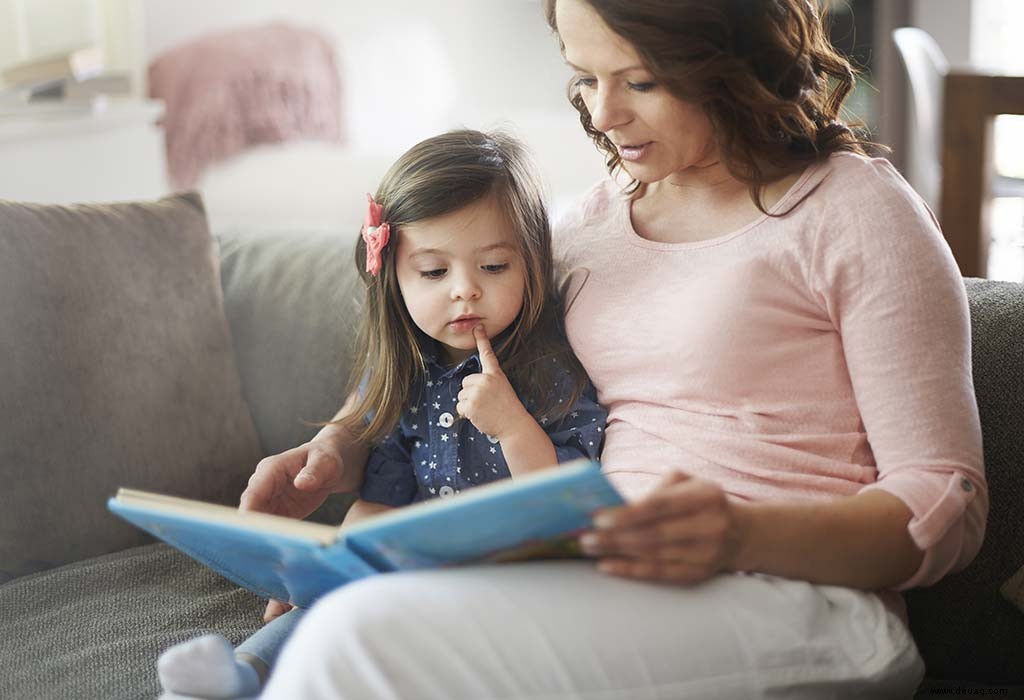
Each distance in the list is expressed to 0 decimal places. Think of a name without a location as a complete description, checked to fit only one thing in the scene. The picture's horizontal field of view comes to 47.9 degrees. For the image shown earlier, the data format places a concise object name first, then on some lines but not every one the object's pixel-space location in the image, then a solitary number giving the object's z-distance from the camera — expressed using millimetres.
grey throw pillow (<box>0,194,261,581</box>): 1492
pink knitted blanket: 4223
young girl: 1303
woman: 904
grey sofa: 1317
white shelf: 2775
